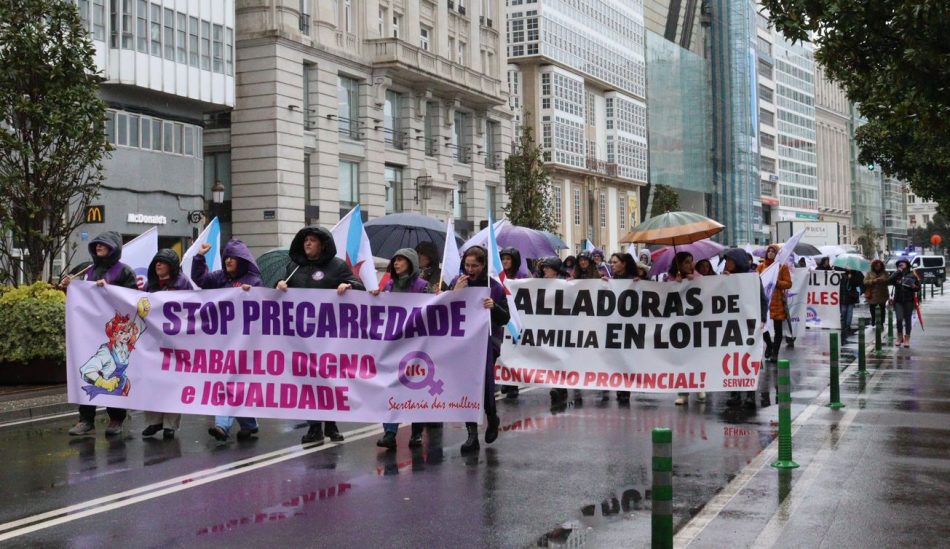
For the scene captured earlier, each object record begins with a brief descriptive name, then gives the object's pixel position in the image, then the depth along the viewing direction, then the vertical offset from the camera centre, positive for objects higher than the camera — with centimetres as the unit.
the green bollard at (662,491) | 486 -88
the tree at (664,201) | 8538 +714
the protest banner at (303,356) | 971 -53
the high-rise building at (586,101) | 7119 +1343
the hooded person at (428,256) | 1209 +44
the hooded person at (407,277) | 1025 +18
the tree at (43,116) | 1653 +278
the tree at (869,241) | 14110 +639
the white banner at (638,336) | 1270 -50
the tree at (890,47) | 1147 +274
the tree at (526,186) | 5422 +537
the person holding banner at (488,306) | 989 -11
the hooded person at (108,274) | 1133 +27
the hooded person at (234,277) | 1063 +21
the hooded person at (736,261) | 1458 +41
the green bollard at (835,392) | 1279 -119
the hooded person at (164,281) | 1101 +18
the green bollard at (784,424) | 907 -109
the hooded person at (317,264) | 1023 +31
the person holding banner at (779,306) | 1839 -24
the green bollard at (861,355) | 1546 -94
